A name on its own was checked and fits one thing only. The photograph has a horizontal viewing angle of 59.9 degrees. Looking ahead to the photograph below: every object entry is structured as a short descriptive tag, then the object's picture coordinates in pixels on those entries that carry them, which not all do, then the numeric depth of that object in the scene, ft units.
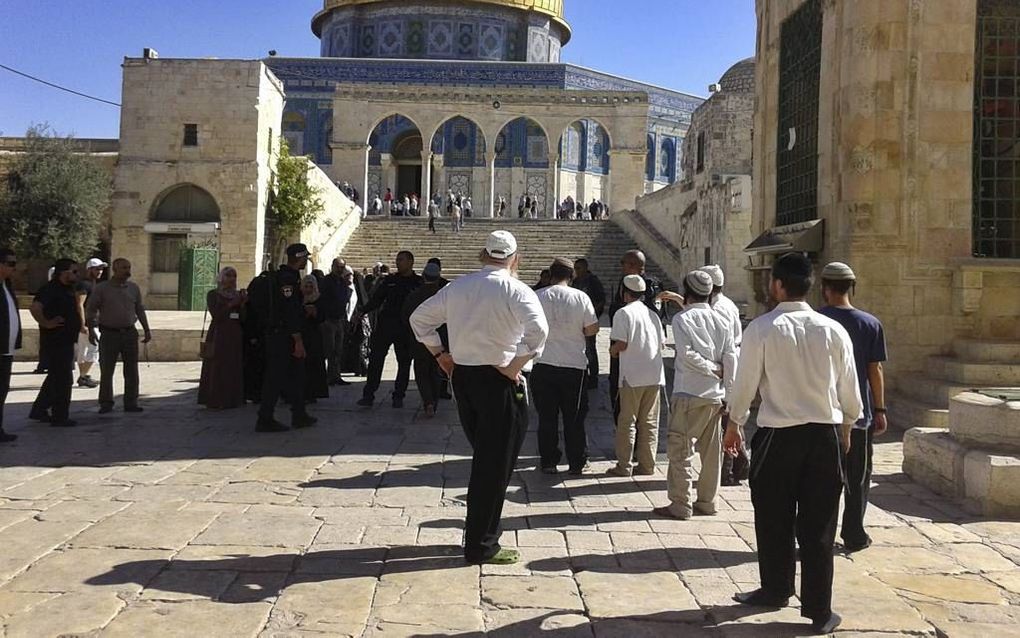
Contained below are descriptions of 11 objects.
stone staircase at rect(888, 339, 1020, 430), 25.35
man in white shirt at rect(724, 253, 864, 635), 11.40
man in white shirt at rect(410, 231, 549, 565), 13.41
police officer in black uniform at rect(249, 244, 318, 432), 24.12
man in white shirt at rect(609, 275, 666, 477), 18.99
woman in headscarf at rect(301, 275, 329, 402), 28.81
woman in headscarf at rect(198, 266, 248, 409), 27.81
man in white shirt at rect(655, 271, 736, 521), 16.66
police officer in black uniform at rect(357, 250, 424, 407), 28.17
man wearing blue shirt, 14.84
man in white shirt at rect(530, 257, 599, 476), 19.65
